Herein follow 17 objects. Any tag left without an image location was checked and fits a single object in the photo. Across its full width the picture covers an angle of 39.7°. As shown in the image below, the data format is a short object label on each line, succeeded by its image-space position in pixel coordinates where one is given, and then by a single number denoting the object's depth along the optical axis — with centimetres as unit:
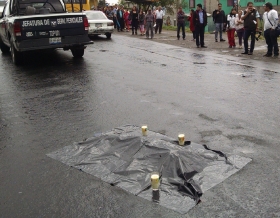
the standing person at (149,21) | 2072
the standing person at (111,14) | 3022
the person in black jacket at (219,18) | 1752
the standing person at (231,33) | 1603
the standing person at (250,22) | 1368
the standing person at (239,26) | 1580
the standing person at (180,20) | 1970
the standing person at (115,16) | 2819
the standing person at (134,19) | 2341
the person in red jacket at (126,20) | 2802
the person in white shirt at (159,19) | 2391
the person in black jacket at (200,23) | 1650
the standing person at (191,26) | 1847
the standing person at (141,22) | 2358
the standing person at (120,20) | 2693
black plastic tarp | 382
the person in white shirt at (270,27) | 1293
